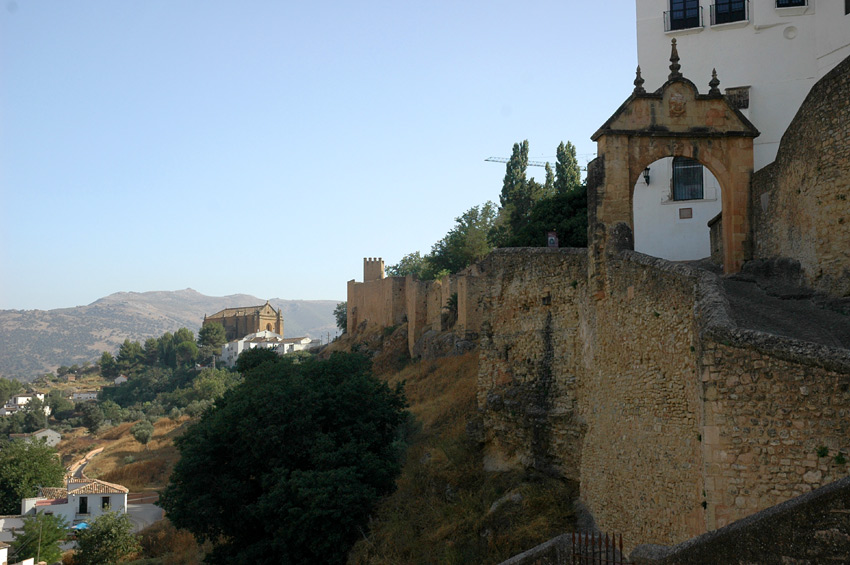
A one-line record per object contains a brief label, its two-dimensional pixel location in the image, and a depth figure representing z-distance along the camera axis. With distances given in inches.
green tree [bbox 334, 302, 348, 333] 3167.3
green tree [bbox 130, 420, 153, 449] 2559.1
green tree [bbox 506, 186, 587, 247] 1113.4
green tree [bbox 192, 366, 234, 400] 3125.7
